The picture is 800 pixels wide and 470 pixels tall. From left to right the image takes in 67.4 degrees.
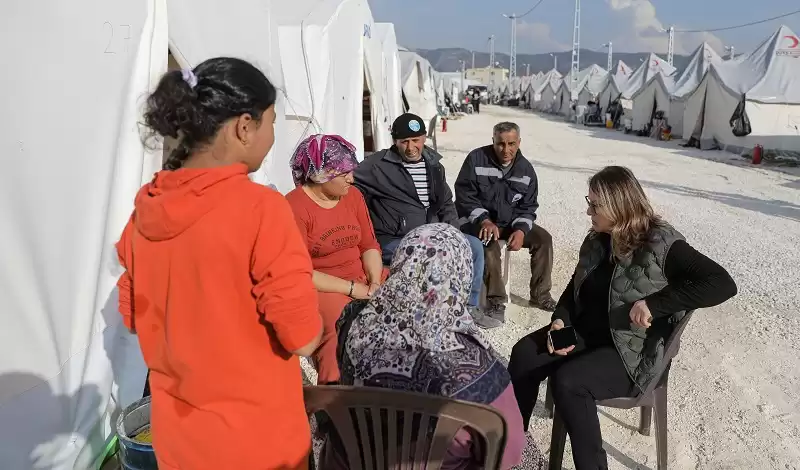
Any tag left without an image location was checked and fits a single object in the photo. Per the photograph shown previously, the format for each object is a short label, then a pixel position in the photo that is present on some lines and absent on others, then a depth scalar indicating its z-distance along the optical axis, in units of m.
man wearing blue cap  4.46
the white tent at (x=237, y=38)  3.39
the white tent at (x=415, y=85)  17.89
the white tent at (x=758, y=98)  16.52
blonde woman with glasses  2.46
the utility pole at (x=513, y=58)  65.62
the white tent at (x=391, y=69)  12.28
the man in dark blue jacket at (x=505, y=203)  4.82
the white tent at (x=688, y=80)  20.86
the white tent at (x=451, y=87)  41.78
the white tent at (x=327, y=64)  6.55
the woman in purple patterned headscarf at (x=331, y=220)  3.13
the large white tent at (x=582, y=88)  32.59
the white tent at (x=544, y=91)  43.01
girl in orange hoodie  1.29
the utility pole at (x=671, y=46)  37.69
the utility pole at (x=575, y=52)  41.06
